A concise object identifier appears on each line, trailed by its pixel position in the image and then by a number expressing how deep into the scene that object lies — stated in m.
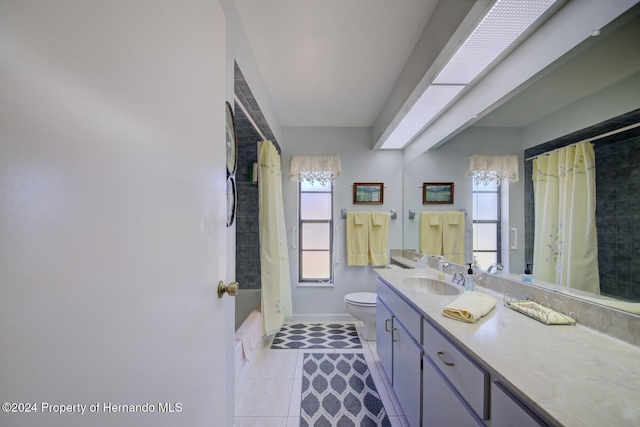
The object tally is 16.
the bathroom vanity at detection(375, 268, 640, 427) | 0.64
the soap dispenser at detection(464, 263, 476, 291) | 1.66
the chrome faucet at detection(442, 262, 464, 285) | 1.80
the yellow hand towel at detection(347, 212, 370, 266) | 3.13
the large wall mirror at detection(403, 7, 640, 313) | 0.97
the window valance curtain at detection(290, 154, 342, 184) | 3.15
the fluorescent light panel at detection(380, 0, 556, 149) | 1.14
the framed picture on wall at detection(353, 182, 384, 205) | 3.19
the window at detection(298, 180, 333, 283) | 3.29
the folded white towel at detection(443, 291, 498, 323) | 1.12
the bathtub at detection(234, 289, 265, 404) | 1.83
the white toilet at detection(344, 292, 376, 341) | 2.51
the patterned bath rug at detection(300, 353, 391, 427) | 1.60
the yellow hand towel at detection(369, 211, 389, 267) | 3.12
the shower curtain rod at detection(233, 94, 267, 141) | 1.83
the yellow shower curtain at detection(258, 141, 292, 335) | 2.40
